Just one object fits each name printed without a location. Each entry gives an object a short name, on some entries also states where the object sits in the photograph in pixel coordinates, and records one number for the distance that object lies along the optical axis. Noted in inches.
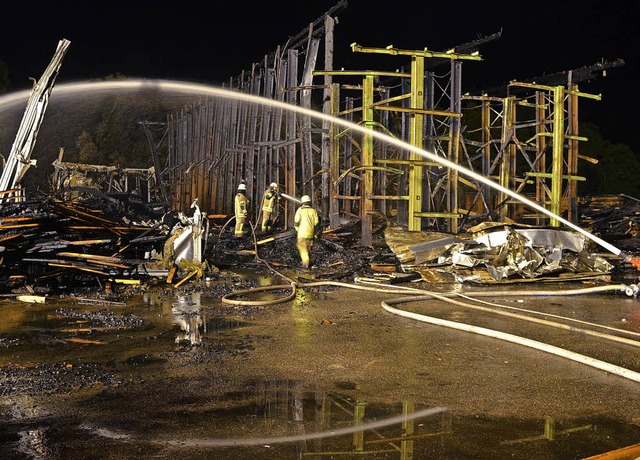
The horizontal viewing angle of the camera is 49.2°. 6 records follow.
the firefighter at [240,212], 783.7
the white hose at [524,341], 255.1
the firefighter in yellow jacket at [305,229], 599.8
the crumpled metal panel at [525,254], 524.4
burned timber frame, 669.3
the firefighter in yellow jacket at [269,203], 776.3
